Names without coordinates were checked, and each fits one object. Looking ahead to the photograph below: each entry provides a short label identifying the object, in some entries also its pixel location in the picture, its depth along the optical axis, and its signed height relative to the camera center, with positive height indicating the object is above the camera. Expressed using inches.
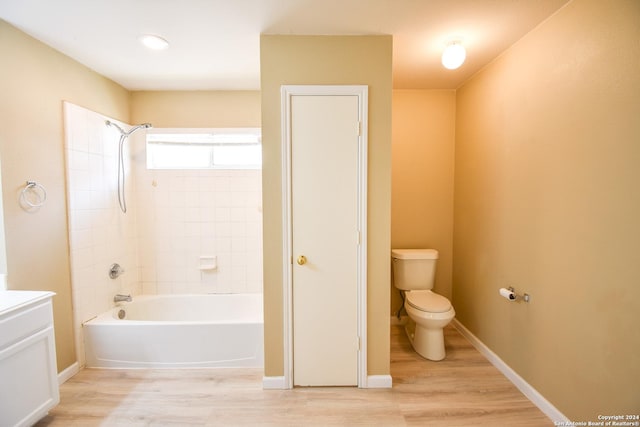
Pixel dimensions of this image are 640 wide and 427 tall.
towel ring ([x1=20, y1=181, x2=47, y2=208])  67.0 +2.7
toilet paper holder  69.5 -25.7
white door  68.2 -9.8
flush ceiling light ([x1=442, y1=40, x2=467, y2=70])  68.7 +38.9
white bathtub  81.0 -44.3
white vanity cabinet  52.0 -33.5
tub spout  95.4 -35.2
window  105.6 +21.7
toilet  82.4 -33.5
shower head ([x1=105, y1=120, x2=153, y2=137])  93.6 +27.8
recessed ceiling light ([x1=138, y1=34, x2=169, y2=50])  68.1 +43.2
